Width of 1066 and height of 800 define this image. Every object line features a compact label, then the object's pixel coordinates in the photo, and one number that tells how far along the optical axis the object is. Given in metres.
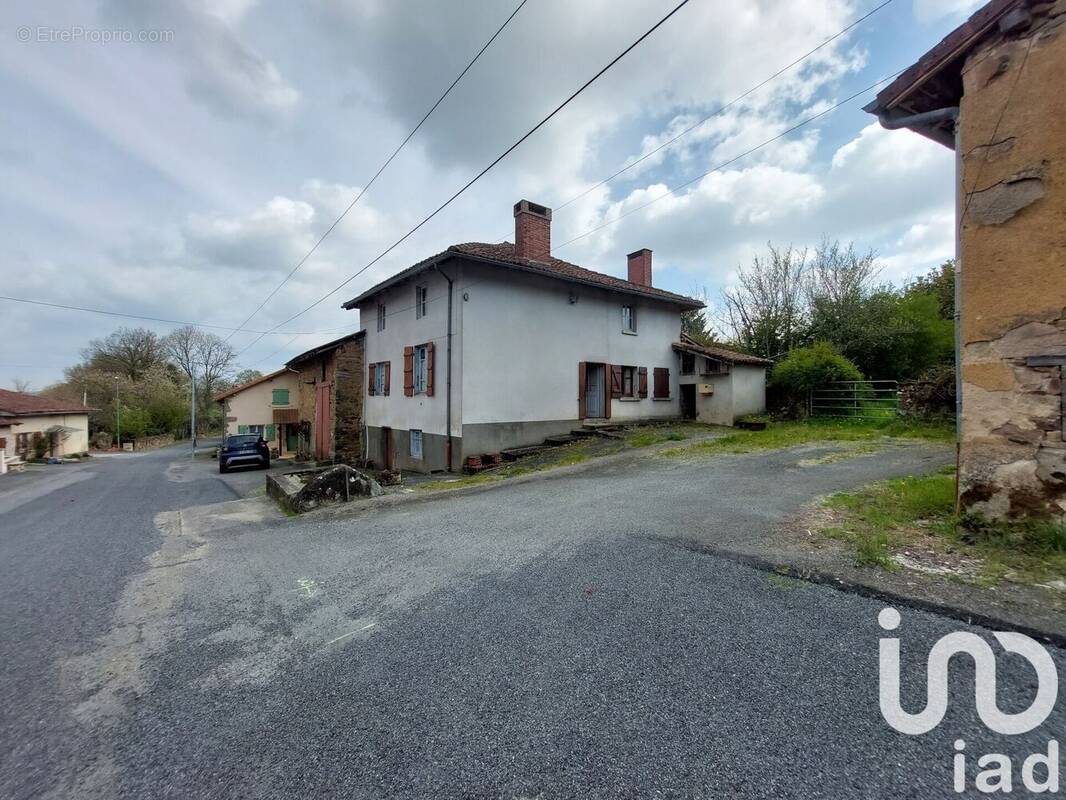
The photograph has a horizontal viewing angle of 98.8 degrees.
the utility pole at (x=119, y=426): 37.31
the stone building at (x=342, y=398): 17.80
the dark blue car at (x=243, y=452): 18.84
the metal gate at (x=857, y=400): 14.31
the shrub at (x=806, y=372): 15.61
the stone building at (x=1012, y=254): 3.85
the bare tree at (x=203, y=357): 46.62
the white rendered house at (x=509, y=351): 12.20
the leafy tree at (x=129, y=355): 43.16
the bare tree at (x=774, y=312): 20.94
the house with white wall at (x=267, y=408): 26.44
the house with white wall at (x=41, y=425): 24.51
